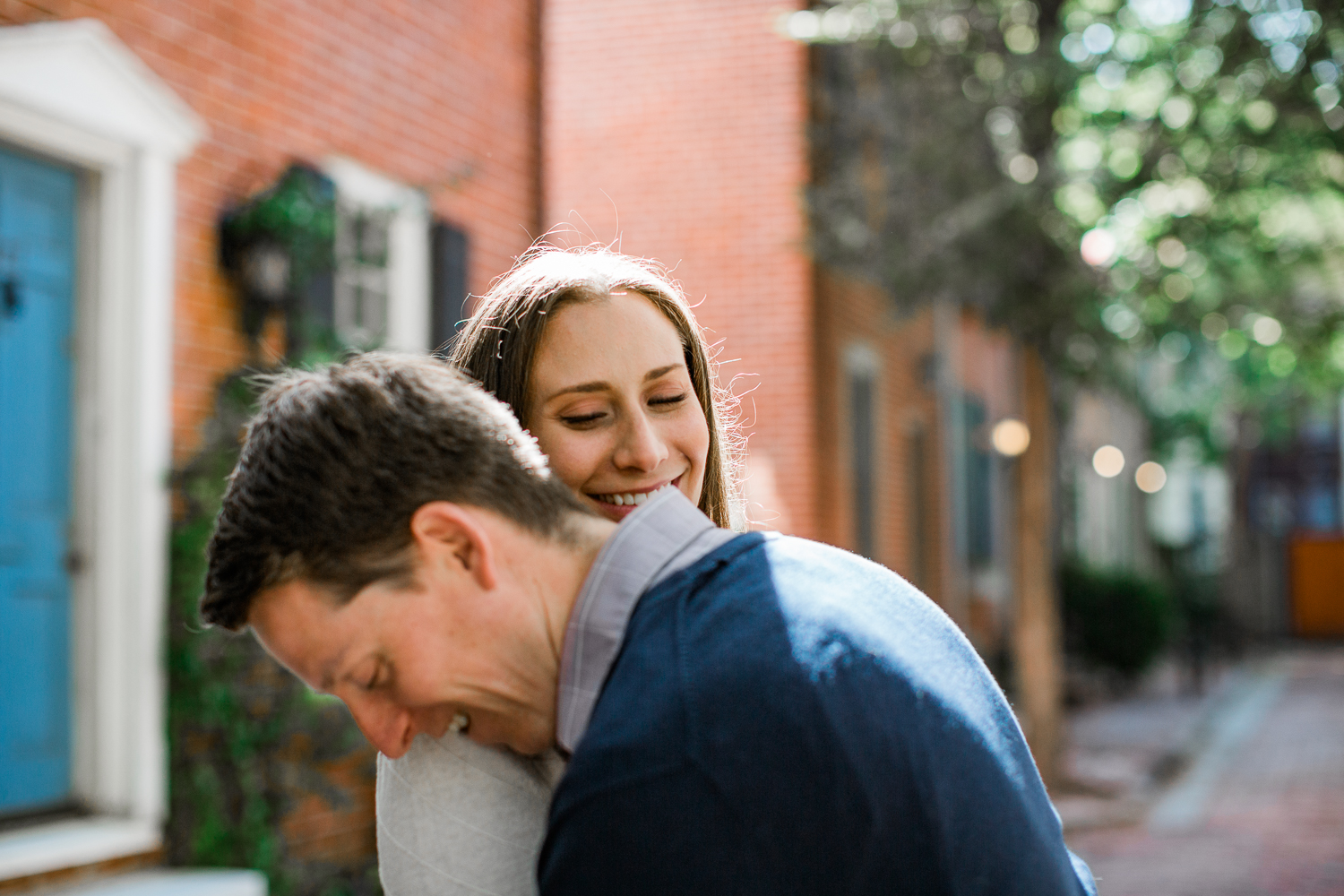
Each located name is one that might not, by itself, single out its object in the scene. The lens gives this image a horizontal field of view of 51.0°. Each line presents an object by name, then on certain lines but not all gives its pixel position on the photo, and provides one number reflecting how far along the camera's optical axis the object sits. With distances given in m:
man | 1.14
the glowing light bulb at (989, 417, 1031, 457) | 10.26
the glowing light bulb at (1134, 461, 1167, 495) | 28.45
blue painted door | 4.93
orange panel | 30.86
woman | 2.00
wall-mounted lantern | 5.71
